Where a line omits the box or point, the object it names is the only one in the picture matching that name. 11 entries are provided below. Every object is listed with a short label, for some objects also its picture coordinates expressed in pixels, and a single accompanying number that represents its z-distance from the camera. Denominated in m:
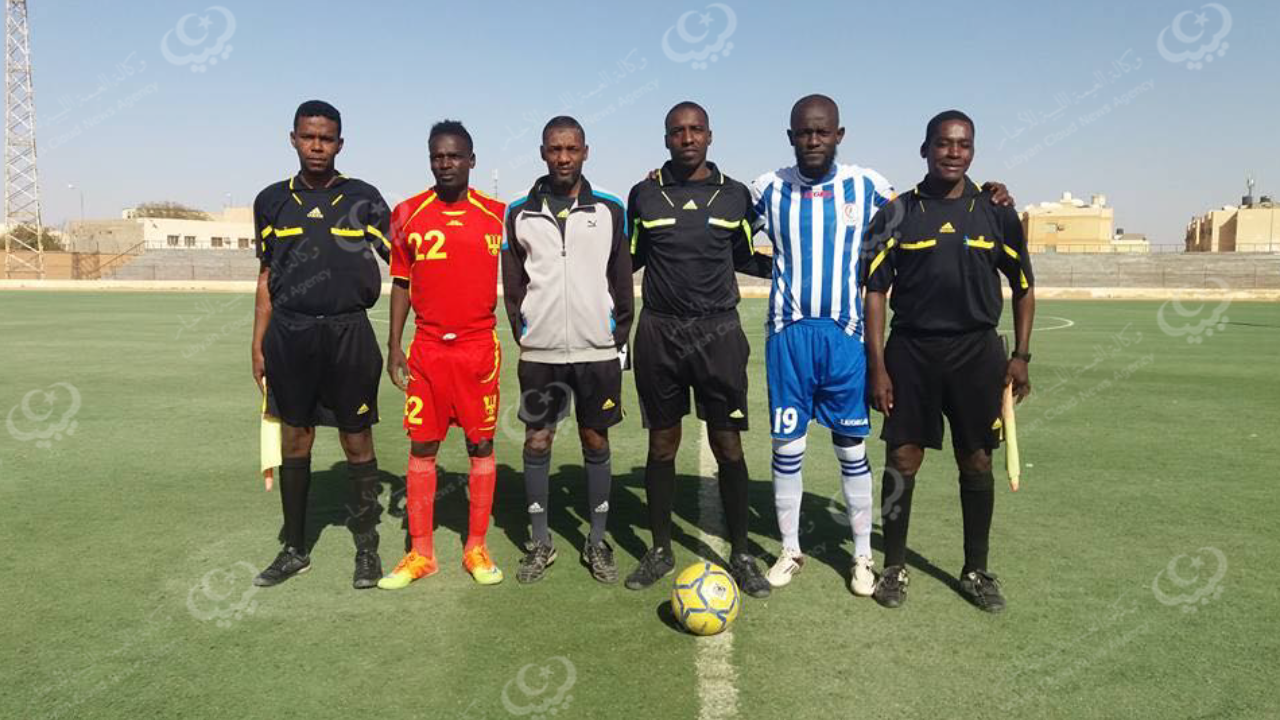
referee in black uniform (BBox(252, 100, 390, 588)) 4.31
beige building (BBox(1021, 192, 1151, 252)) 82.12
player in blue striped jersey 4.27
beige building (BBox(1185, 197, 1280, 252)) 74.62
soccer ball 3.74
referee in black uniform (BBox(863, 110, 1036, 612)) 4.02
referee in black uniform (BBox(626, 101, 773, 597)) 4.34
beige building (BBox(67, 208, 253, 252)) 79.56
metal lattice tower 50.49
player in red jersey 4.33
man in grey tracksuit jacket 4.39
